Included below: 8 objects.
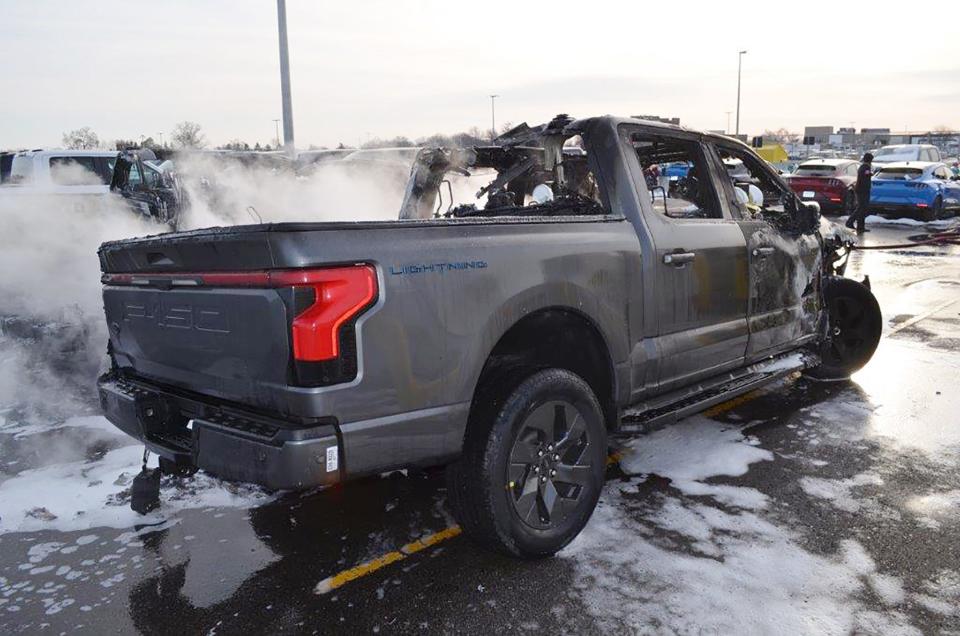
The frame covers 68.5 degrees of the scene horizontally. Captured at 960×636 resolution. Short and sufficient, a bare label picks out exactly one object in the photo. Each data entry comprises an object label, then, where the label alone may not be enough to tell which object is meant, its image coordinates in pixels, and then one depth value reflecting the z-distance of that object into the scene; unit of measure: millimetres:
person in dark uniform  15520
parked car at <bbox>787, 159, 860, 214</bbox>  19469
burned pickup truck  2336
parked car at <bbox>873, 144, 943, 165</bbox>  21875
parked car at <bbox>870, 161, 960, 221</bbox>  17594
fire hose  13376
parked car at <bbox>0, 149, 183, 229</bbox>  11812
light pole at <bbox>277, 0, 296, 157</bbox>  16281
